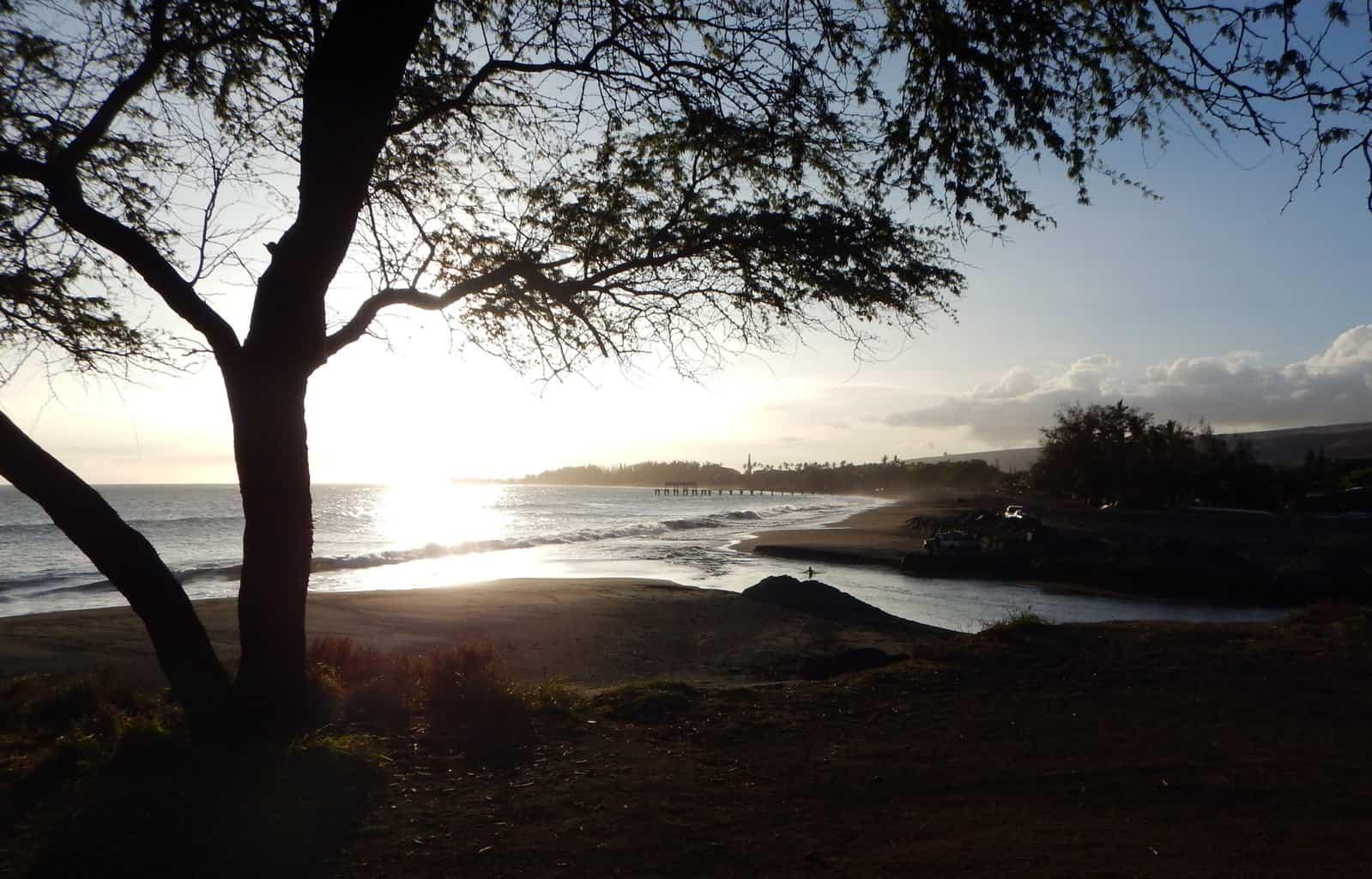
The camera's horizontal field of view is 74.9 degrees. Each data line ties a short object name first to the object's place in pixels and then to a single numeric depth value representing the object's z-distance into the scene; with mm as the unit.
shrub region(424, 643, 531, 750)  6223
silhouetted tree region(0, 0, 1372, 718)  5613
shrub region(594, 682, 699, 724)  6992
